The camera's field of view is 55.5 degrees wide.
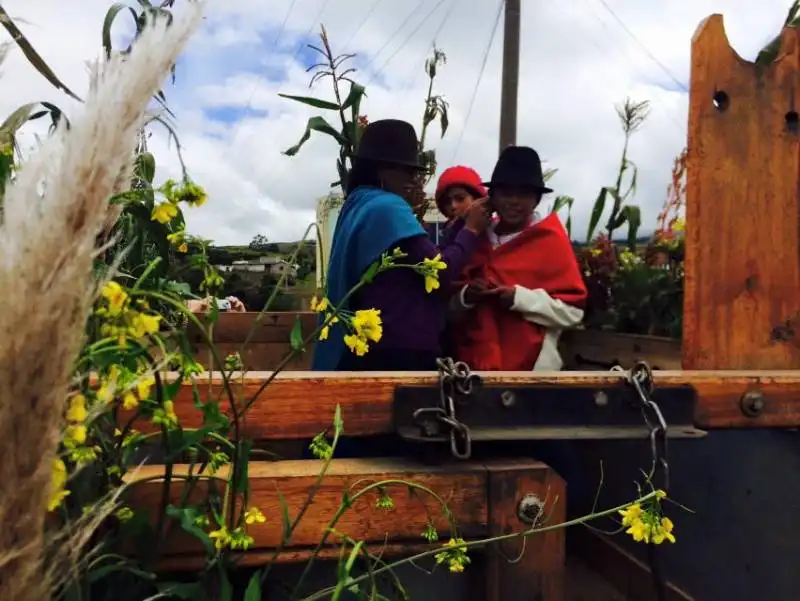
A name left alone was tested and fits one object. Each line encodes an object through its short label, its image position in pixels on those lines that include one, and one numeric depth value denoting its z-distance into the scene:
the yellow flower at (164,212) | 0.94
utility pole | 6.31
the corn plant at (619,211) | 3.52
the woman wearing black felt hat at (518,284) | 2.57
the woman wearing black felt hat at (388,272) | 2.13
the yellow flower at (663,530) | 1.13
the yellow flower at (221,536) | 1.01
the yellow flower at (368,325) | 1.14
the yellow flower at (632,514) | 1.14
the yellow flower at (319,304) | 1.24
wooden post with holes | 1.75
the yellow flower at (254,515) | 1.06
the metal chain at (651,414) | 1.44
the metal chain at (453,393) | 1.39
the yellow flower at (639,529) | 1.12
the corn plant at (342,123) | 2.71
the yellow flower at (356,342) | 1.14
